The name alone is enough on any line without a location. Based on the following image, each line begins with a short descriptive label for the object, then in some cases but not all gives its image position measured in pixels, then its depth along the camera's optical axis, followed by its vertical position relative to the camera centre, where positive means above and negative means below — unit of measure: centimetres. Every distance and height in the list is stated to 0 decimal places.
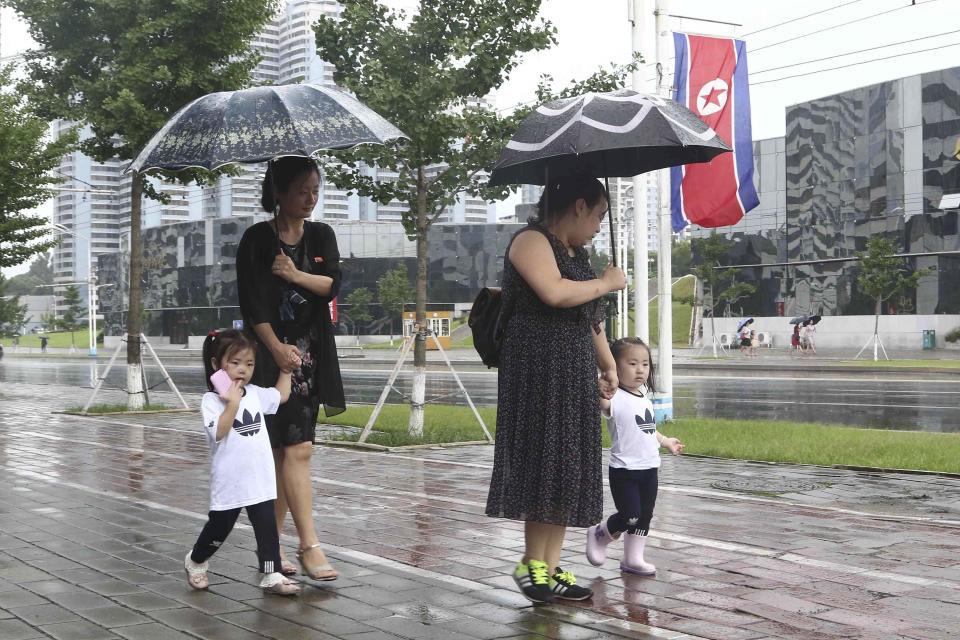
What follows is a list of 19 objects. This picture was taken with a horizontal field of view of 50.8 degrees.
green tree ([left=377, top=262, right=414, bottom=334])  6469 +143
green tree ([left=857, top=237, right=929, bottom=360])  3856 +130
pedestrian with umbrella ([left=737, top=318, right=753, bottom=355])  4547 -117
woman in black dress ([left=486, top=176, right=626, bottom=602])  422 -34
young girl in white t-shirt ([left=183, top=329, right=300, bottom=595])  441 -63
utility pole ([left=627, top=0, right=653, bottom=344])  1190 +111
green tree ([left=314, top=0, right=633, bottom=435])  1095 +258
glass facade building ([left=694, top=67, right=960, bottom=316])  4238 +495
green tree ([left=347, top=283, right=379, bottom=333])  6745 +67
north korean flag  1145 +211
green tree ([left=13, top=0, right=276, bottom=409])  1472 +385
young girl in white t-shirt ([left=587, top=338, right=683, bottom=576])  479 -72
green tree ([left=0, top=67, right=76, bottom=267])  1734 +269
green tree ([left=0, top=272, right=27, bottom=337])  7381 +39
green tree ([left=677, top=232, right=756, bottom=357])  4494 +150
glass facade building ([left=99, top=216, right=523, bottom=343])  7031 +373
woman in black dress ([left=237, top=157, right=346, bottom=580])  463 +1
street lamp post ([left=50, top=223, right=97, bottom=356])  5406 +18
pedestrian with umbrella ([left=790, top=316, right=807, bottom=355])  4529 -131
